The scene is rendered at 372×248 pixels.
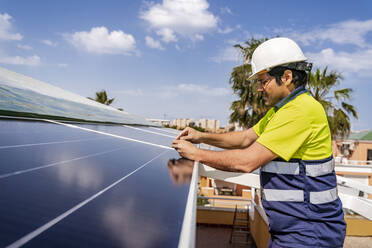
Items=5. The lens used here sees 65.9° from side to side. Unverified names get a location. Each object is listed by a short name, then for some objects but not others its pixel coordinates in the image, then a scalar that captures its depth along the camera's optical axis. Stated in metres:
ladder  9.05
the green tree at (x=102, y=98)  41.22
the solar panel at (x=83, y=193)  0.84
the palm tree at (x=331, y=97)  17.28
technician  1.81
